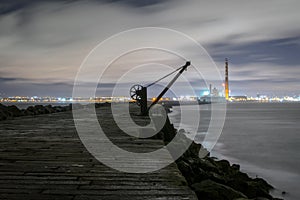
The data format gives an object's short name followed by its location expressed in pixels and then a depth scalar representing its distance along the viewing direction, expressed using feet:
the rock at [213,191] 15.60
